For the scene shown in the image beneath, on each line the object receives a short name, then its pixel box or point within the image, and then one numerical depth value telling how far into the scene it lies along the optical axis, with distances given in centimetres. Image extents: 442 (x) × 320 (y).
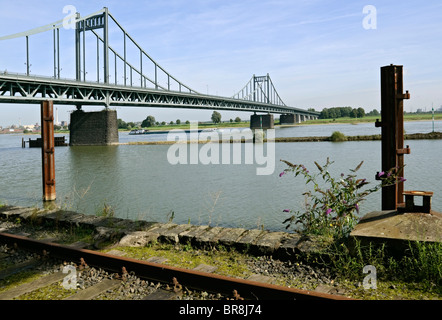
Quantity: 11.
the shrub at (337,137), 4123
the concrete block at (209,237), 449
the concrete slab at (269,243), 406
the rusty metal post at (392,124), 462
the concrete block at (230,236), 440
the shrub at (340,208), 452
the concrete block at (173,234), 473
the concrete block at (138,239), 468
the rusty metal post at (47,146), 1005
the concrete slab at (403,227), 351
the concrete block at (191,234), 466
